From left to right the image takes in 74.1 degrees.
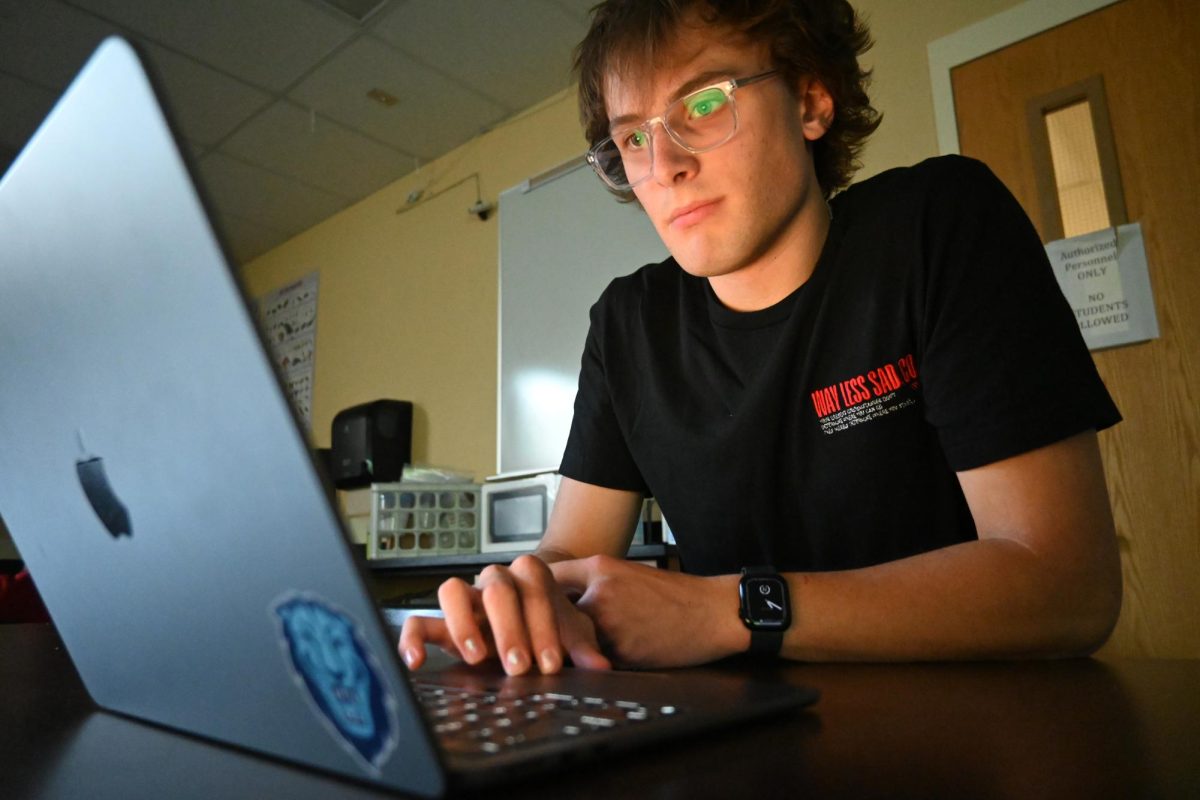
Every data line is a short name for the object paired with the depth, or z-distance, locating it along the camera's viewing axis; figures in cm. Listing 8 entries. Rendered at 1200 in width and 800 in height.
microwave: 232
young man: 59
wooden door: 168
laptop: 22
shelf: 179
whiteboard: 280
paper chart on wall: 410
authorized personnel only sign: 177
